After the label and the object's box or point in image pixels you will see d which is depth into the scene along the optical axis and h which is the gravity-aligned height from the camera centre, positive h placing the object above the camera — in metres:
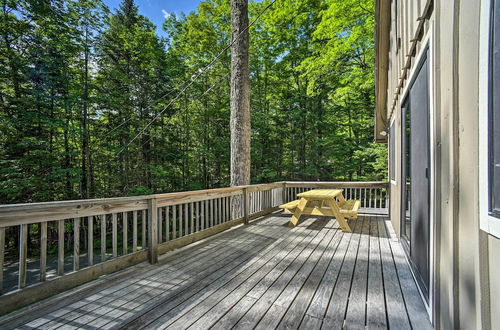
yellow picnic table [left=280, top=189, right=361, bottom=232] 4.07 -0.94
